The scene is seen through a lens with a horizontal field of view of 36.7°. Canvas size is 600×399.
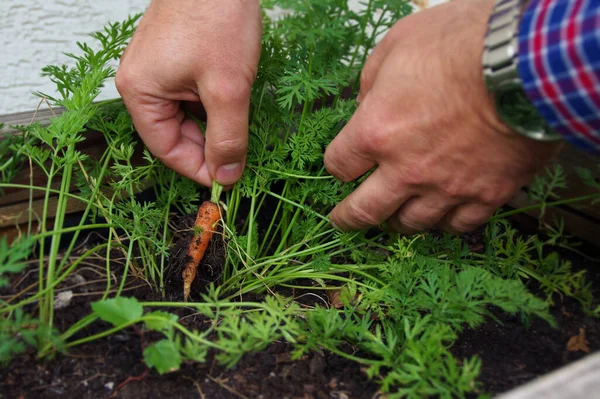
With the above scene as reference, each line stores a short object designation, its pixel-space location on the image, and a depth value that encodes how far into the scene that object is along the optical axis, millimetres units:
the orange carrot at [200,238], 499
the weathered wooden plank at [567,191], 509
